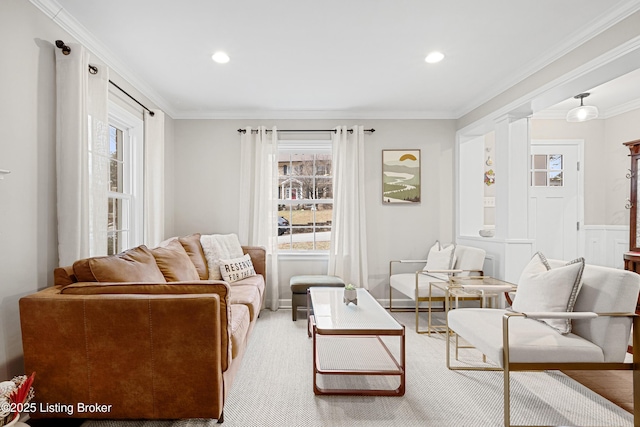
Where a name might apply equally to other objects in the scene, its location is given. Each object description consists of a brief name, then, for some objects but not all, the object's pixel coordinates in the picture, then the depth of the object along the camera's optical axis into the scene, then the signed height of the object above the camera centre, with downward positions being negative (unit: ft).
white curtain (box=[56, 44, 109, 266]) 7.50 +1.16
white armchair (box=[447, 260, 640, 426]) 6.30 -2.31
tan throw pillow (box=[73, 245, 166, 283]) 6.73 -1.12
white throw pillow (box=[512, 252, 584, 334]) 6.73 -1.52
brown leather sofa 5.88 -2.34
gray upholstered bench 13.14 -2.69
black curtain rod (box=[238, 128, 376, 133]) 14.92 +3.46
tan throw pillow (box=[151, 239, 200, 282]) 9.08 -1.38
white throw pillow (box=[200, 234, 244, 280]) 12.49 -1.34
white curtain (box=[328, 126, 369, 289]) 14.75 +0.10
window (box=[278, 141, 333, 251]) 15.80 +0.55
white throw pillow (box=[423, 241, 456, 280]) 13.21 -1.74
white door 15.49 +0.61
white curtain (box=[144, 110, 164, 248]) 11.97 +1.20
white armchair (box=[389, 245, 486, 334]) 11.87 -2.38
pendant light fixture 11.98 +3.38
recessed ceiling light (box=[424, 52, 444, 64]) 9.71 +4.30
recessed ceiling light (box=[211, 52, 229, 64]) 9.68 +4.27
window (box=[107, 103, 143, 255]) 11.21 +0.97
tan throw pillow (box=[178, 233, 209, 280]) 11.91 -1.45
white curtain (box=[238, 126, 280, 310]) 14.67 +0.67
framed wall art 15.21 +1.47
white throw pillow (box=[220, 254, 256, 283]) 12.23 -1.98
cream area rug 6.64 -3.88
